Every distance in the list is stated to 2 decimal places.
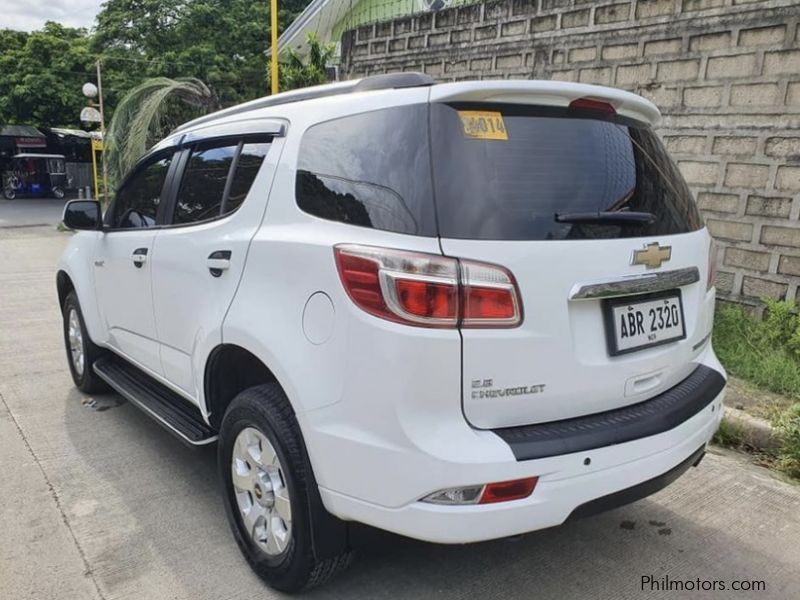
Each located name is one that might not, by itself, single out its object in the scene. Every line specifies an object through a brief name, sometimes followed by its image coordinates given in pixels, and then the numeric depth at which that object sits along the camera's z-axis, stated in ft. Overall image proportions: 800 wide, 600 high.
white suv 6.27
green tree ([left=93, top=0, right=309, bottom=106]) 79.25
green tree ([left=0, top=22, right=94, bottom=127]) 97.45
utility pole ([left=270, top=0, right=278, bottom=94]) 32.19
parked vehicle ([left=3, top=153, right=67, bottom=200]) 108.78
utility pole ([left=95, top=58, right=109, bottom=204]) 47.76
